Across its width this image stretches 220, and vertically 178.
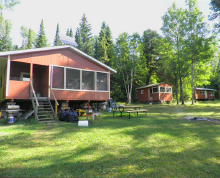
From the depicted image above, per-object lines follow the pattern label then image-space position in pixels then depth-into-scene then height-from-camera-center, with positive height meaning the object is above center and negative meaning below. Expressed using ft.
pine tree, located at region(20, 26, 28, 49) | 123.44 +53.32
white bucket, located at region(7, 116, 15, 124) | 24.36 -3.28
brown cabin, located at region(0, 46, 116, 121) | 28.89 +5.75
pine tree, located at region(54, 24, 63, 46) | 143.28 +56.13
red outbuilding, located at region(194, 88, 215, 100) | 99.45 +2.48
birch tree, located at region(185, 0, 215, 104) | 58.70 +24.84
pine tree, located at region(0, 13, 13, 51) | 73.68 +36.38
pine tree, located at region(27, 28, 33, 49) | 117.32 +47.61
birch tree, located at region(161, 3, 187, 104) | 61.36 +29.20
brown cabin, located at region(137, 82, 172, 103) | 71.72 +2.65
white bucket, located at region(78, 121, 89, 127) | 22.35 -3.66
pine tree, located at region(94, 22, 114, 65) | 89.58 +32.13
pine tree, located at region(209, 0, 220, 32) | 41.42 +25.12
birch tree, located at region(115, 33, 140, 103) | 75.87 +23.15
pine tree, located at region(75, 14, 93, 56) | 106.32 +46.74
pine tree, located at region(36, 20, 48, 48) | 111.30 +45.30
